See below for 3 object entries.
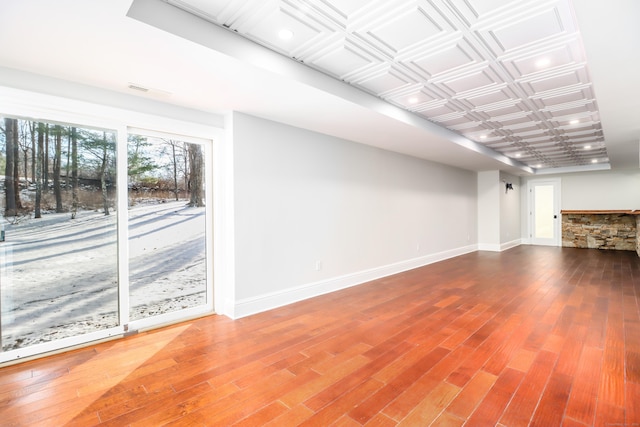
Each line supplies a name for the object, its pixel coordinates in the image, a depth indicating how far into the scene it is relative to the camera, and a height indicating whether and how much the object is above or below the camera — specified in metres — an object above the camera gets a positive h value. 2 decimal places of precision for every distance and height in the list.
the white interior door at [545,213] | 9.71 -0.06
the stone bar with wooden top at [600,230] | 8.76 -0.56
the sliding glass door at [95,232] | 2.49 -0.17
